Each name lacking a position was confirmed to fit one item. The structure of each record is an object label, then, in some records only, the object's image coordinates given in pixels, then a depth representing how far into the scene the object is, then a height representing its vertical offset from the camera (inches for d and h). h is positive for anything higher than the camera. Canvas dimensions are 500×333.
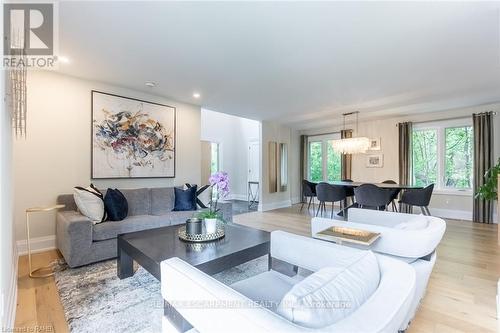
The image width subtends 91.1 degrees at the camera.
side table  93.7 -41.4
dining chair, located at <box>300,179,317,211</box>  235.0 -21.7
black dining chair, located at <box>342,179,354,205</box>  216.5 -22.6
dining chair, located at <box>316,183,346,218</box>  203.2 -21.6
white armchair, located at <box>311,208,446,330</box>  65.9 -22.2
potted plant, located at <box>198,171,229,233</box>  82.9 -9.6
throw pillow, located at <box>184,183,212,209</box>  156.1 -19.6
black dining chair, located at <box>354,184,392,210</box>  171.8 -21.0
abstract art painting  142.3 +18.2
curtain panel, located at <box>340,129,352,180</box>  262.2 +4.6
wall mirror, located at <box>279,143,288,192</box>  273.9 +0.5
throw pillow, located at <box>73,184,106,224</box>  111.8 -17.4
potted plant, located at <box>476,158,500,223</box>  161.2 -14.6
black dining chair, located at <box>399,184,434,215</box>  174.2 -21.4
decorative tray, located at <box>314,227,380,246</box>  64.9 -19.4
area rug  65.8 -42.0
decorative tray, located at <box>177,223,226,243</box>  82.1 -23.7
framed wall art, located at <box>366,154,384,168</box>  243.9 +5.4
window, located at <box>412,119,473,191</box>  204.2 +10.1
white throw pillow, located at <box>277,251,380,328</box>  27.6 -16.0
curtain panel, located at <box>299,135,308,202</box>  302.2 +11.0
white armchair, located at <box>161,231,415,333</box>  26.0 -17.1
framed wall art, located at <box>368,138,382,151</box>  244.2 +22.4
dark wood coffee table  67.7 -25.3
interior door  311.0 +5.8
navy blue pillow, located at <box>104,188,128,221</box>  118.7 -19.0
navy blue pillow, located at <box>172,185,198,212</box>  151.7 -20.6
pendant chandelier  207.2 +18.6
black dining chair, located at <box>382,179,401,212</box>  184.6 -21.2
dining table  172.9 -15.0
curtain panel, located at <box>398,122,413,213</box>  223.8 +10.3
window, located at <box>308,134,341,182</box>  282.4 +7.6
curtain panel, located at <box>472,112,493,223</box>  187.8 +7.7
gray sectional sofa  99.2 -27.0
